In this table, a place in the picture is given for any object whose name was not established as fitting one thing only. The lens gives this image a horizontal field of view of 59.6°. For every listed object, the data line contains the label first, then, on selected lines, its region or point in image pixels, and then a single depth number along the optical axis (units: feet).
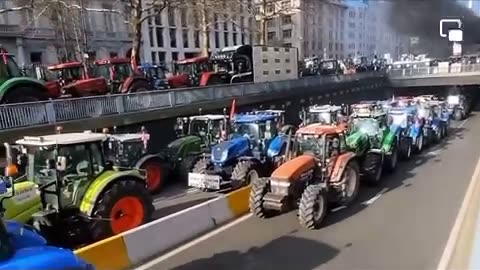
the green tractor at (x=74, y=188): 23.98
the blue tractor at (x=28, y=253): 13.01
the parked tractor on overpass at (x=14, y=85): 39.50
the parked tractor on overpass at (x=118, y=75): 53.52
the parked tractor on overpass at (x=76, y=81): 49.62
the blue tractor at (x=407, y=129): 49.84
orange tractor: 27.35
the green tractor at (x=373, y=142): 37.86
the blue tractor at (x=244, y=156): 36.17
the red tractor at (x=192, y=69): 67.82
